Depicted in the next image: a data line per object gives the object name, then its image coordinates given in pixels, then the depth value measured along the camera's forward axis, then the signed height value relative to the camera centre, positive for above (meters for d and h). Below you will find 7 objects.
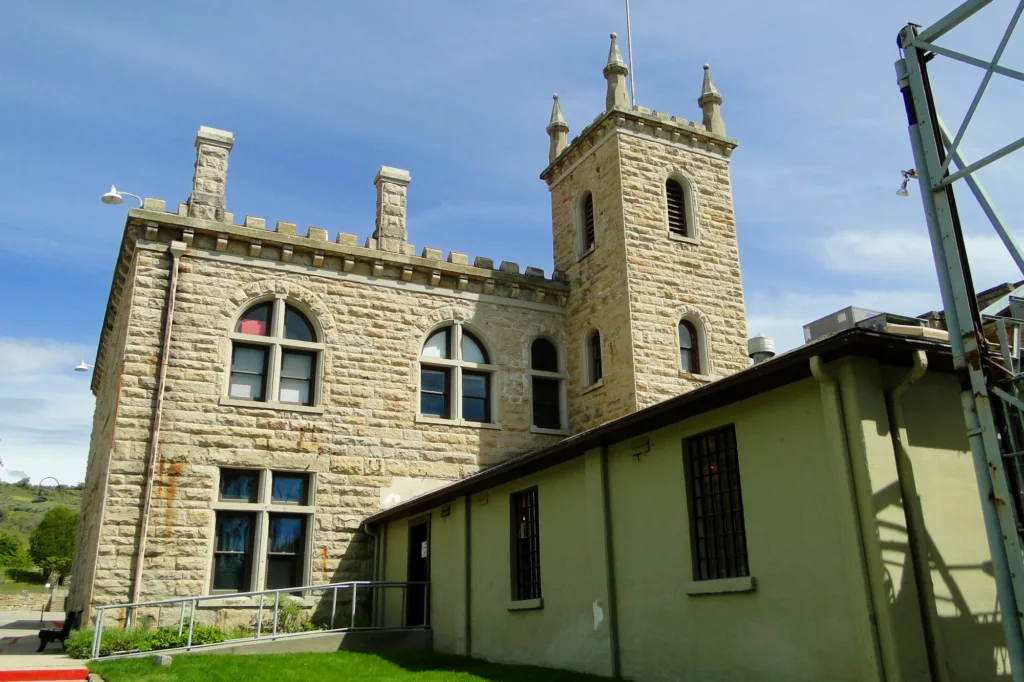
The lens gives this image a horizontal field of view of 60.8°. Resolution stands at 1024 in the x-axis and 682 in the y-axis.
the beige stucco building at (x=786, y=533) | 8.01 +0.60
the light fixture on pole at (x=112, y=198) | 17.16 +7.64
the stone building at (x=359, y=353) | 17.36 +5.35
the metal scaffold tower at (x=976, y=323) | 6.96 +2.21
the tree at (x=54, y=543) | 74.25 +5.09
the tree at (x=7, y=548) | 74.66 +4.70
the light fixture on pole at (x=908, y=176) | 8.35 +3.85
